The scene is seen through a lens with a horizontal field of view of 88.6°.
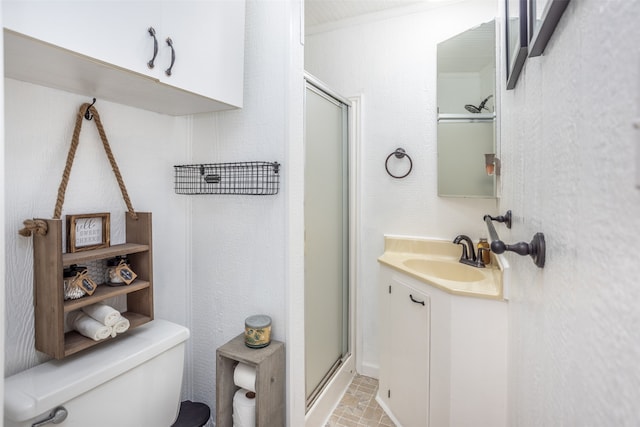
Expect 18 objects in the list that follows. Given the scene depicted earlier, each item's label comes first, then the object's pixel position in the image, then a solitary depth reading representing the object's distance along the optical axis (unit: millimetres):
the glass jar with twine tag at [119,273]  1147
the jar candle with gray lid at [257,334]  1187
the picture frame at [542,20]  424
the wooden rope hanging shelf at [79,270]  931
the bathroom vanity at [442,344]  1310
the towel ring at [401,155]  2062
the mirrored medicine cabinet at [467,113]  1744
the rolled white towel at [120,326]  1064
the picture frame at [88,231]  1065
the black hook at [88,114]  1100
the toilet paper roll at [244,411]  1164
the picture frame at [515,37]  642
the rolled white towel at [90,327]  1027
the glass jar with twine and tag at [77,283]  1003
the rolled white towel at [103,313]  1053
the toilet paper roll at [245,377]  1148
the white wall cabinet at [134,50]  728
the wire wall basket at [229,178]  1242
